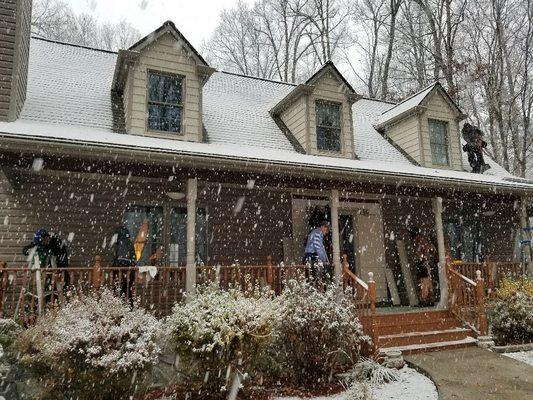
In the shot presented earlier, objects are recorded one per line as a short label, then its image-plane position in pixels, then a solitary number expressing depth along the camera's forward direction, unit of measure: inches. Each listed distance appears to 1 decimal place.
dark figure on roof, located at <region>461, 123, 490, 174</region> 512.1
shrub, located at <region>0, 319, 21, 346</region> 215.9
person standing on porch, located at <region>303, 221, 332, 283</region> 328.5
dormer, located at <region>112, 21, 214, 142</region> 359.9
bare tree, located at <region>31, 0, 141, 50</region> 761.6
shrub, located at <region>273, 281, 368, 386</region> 241.9
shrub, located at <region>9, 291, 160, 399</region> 195.3
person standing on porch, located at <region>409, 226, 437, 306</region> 416.2
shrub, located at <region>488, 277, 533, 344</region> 330.6
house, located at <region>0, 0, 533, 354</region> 306.3
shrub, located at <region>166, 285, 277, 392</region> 215.6
